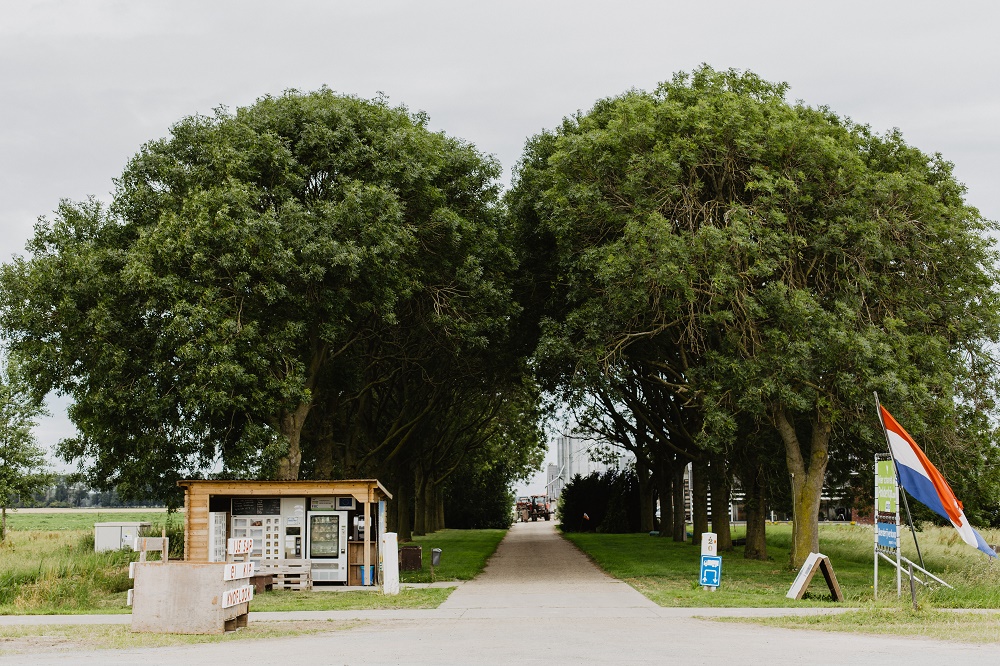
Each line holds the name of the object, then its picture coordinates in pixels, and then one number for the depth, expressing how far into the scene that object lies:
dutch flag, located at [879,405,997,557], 15.94
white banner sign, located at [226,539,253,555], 14.95
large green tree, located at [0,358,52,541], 45.22
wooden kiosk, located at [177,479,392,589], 23.44
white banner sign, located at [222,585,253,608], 13.98
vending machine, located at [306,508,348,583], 23.69
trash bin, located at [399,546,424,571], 27.25
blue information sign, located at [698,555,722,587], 21.20
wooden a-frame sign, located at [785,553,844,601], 18.31
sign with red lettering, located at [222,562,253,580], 14.04
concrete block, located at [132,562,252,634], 13.91
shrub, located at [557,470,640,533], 59.00
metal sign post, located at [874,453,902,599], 17.75
